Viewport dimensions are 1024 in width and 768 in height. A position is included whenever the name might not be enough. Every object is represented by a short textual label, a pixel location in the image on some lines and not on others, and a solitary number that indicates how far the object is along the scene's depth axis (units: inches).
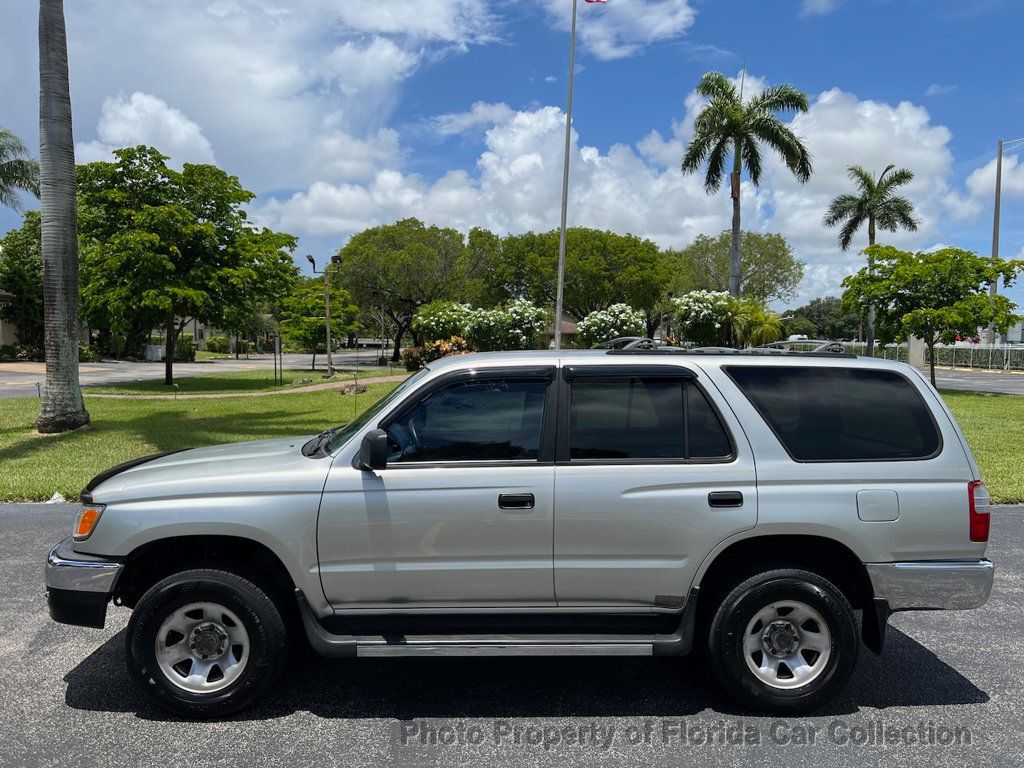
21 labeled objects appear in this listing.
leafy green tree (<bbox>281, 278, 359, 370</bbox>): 1637.2
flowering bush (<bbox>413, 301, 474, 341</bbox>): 1398.9
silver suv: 141.8
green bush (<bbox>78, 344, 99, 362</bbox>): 1729.9
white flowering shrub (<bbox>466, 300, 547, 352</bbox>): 1177.4
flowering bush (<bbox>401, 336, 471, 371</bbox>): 1136.8
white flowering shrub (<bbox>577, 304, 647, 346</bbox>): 1204.5
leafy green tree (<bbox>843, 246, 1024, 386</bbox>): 943.7
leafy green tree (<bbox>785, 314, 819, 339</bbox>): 3024.1
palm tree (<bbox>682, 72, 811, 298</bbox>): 1256.2
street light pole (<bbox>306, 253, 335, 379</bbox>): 1332.8
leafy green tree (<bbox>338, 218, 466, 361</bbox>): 2117.4
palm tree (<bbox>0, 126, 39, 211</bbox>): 1441.9
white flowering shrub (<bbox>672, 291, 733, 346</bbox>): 1300.4
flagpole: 892.0
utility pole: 1581.0
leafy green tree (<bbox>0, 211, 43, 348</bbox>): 1711.4
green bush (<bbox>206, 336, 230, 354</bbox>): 2895.7
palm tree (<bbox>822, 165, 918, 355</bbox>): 1594.5
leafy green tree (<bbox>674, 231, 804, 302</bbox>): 2290.8
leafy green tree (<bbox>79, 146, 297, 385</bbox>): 945.5
